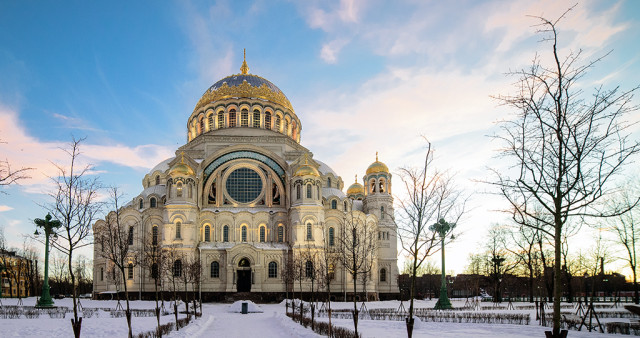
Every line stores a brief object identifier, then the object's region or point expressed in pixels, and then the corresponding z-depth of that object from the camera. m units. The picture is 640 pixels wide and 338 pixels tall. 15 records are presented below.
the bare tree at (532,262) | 40.77
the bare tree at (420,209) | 14.69
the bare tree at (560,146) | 10.08
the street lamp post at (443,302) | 34.12
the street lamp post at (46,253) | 30.55
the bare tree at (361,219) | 53.44
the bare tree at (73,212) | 15.59
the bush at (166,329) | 15.87
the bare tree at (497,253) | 49.78
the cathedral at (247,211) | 49.19
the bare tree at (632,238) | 28.12
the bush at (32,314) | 24.91
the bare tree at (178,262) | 43.71
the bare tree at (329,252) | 45.30
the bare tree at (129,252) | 49.92
